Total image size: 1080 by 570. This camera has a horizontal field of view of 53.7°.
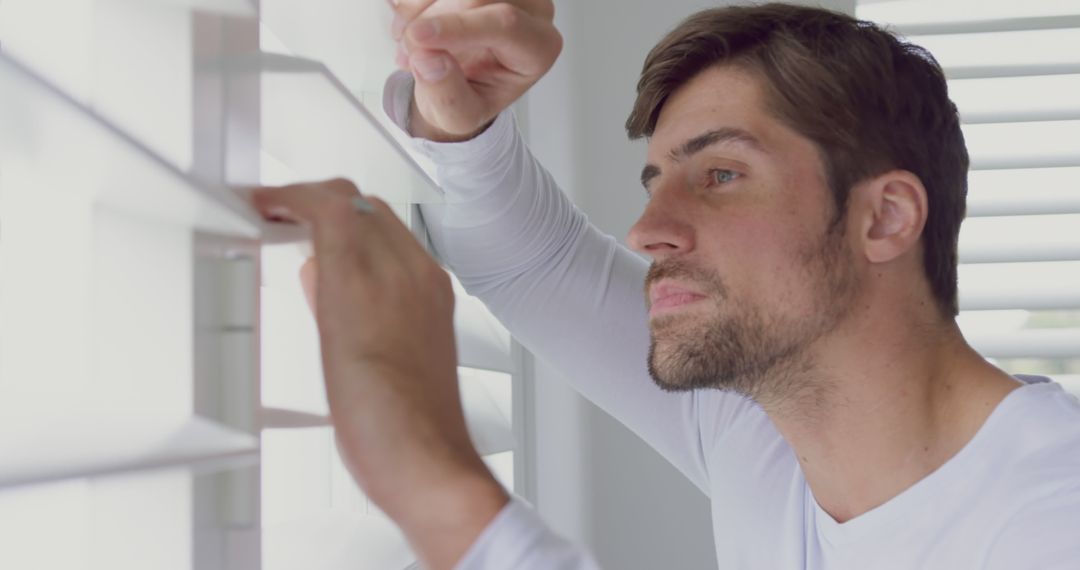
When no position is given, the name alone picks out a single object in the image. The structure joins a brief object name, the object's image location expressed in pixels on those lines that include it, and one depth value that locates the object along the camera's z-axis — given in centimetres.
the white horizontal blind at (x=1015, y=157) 159
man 93
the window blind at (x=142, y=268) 29
